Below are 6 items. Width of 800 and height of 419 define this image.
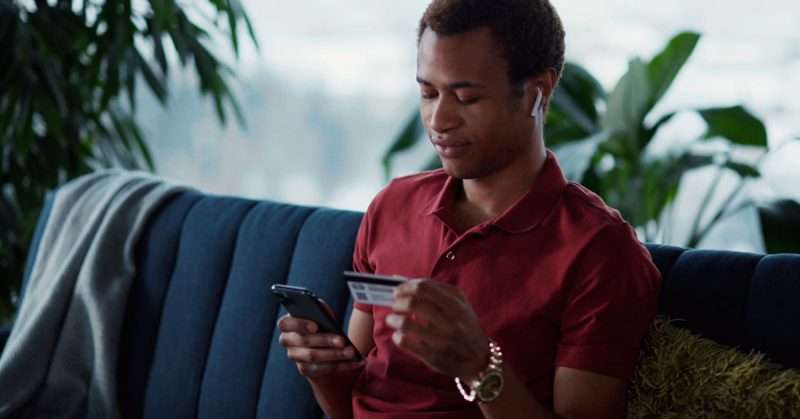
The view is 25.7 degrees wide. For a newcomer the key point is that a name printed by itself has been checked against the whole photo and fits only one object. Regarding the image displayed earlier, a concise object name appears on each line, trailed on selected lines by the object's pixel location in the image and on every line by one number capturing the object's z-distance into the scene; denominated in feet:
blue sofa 9.09
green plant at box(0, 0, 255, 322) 11.63
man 7.13
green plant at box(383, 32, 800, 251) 10.93
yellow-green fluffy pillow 7.04
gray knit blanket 9.93
